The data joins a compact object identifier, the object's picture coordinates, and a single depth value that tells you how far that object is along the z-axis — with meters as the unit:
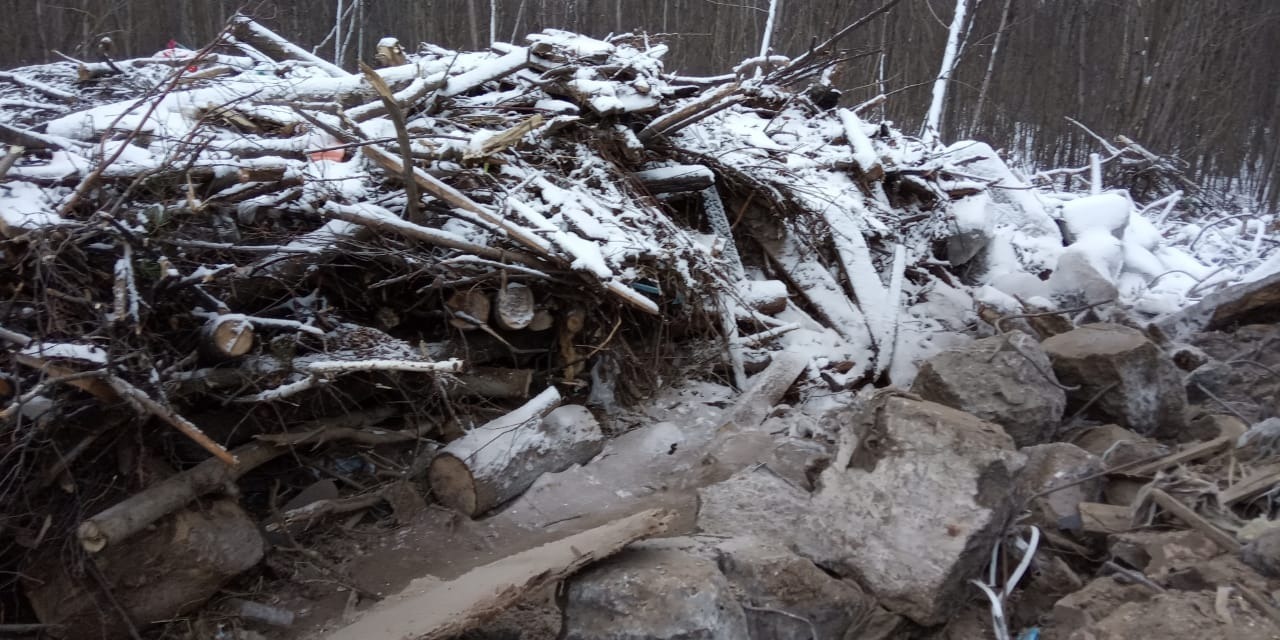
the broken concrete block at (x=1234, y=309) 5.61
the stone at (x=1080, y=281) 5.92
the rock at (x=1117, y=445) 3.43
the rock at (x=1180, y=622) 2.25
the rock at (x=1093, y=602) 2.58
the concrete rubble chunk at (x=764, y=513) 3.08
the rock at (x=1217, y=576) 2.46
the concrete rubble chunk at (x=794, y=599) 2.66
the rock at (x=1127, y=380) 4.17
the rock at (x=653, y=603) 2.37
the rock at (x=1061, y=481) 3.19
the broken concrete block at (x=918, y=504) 2.83
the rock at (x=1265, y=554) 2.46
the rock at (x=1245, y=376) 4.51
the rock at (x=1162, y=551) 2.64
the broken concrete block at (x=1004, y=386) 3.86
